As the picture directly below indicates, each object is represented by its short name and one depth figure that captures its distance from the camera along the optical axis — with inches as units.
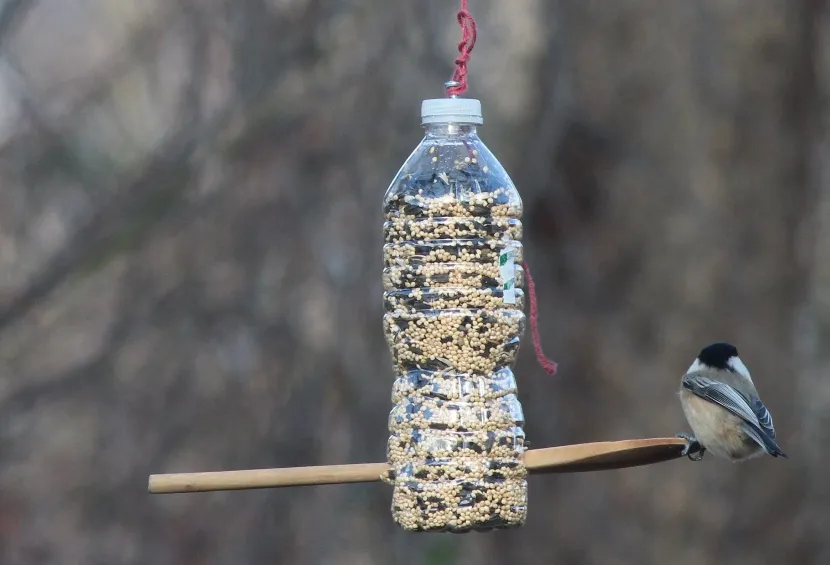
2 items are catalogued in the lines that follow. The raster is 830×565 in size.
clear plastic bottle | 196.7
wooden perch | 176.1
